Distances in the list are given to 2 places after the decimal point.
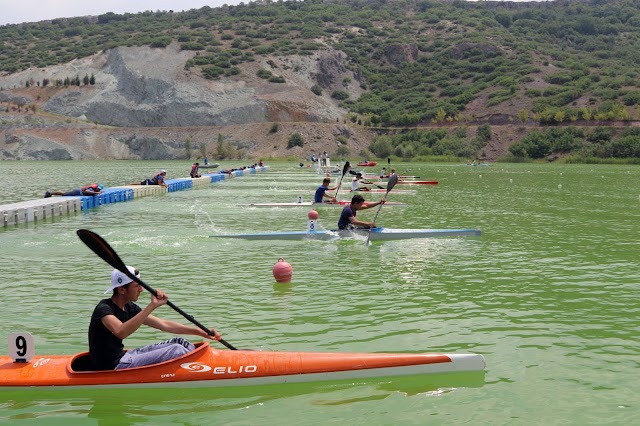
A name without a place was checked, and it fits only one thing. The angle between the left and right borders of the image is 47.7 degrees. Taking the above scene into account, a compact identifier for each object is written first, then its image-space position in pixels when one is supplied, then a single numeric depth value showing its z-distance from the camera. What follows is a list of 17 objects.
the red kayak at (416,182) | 41.08
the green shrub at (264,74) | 113.50
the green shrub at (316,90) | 117.88
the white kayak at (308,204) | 27.48
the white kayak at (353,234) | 18.81
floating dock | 22.91
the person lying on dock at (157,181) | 36.99
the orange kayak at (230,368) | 7.53
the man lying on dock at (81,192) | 28.88
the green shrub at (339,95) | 122.62
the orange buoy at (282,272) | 13.38
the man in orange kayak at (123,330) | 7.25
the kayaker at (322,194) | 26.79
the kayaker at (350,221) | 18.77
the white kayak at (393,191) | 36.89
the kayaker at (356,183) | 36.09
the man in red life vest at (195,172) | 45.28
